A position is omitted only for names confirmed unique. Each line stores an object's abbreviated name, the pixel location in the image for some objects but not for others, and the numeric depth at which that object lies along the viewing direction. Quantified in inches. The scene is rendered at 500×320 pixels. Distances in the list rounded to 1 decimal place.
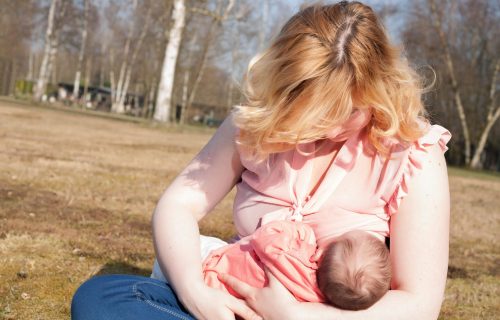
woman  75.5
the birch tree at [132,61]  1422.2
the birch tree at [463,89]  964.0
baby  72.0
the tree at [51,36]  1221.1
